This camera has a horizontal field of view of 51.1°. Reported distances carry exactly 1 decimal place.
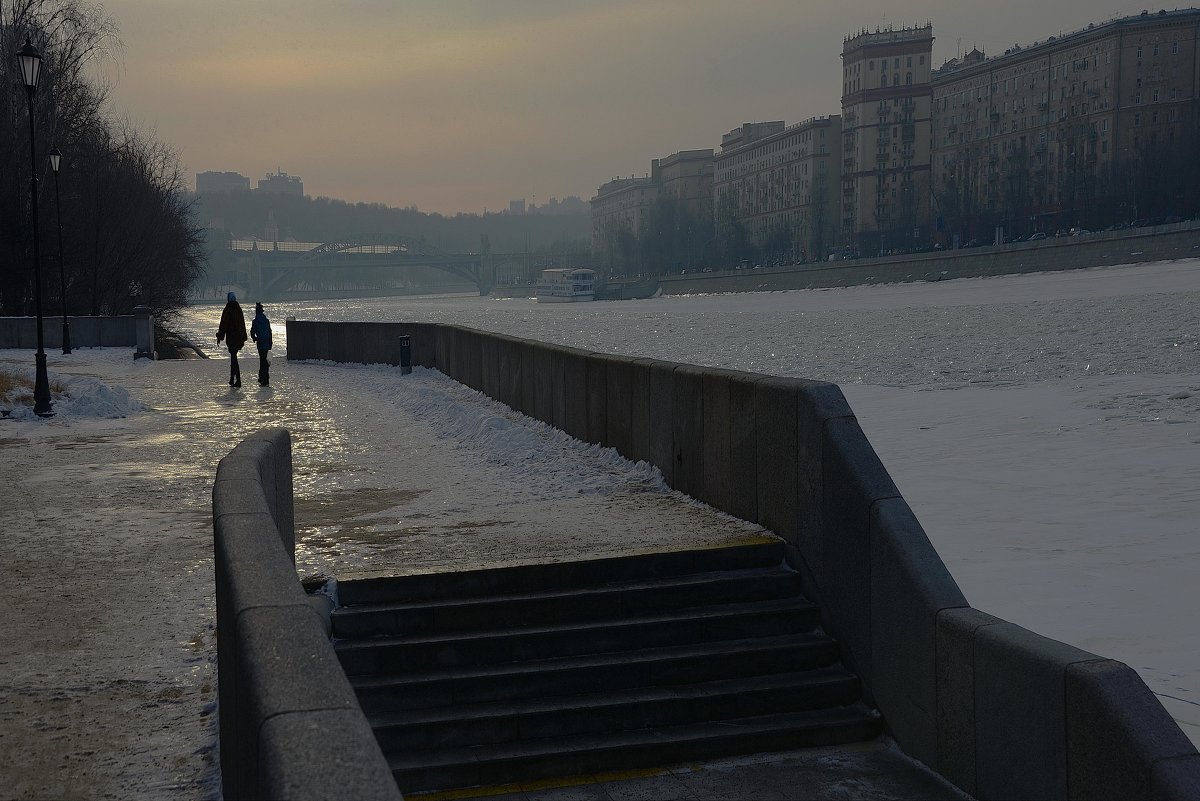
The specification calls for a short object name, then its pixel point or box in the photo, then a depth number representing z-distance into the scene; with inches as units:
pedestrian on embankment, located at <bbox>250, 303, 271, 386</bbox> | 1023.0
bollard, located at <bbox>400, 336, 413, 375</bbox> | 1129.4
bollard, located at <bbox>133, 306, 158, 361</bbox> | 1368.1
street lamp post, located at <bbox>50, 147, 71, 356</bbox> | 1369.3
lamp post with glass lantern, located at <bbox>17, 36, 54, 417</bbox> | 749.9
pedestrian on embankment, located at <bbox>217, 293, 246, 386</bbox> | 980.6
